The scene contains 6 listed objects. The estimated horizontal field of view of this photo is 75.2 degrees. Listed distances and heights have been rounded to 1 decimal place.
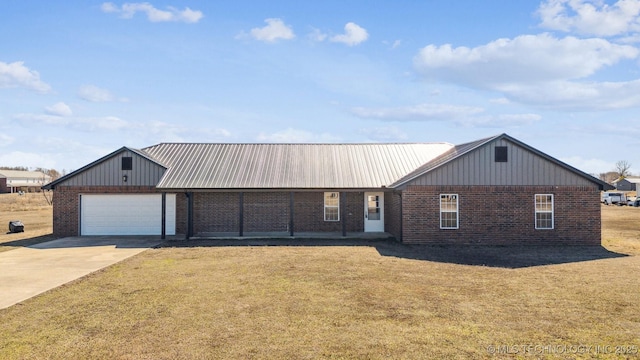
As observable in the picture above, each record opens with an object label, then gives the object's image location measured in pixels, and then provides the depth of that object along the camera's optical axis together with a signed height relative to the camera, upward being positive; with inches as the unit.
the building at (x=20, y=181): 3521.2 +102.1
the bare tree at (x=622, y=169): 4496.6 +239.0
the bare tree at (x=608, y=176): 5202.8 +200.0
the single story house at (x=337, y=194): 724.7 -5.4
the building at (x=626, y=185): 3100.4 +44.2
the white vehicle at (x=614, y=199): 2064.6 -40.3
